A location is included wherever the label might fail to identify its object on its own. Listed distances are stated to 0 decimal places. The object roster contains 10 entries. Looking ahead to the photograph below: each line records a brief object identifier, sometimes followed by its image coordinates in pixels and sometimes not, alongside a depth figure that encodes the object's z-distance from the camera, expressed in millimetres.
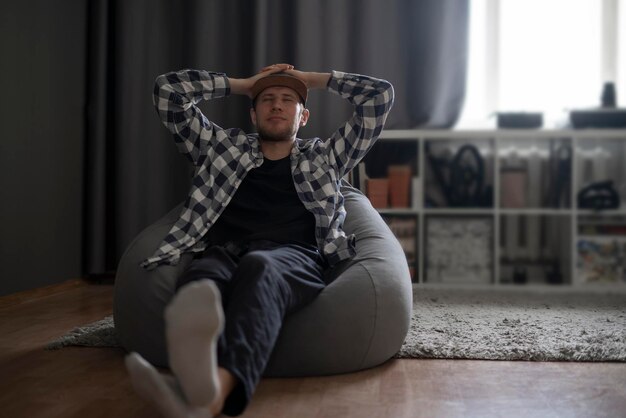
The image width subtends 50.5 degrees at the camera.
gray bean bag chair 1729
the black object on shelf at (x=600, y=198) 3480
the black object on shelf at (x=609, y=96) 3533
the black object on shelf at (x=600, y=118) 3447
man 1764
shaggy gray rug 1976
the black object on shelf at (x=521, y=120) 3504
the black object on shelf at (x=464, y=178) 3605
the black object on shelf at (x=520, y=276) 3621
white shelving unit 3473
